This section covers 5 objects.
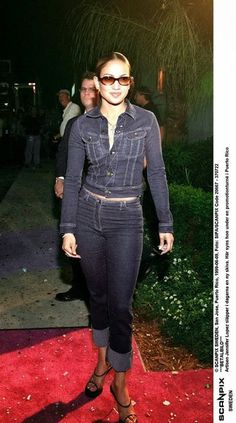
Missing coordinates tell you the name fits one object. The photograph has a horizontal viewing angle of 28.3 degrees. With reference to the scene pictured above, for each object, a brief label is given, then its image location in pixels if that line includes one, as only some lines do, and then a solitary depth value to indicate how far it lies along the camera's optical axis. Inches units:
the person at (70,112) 248.0
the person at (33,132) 605.0
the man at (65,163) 150.5
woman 105.4
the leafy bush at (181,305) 155.6
